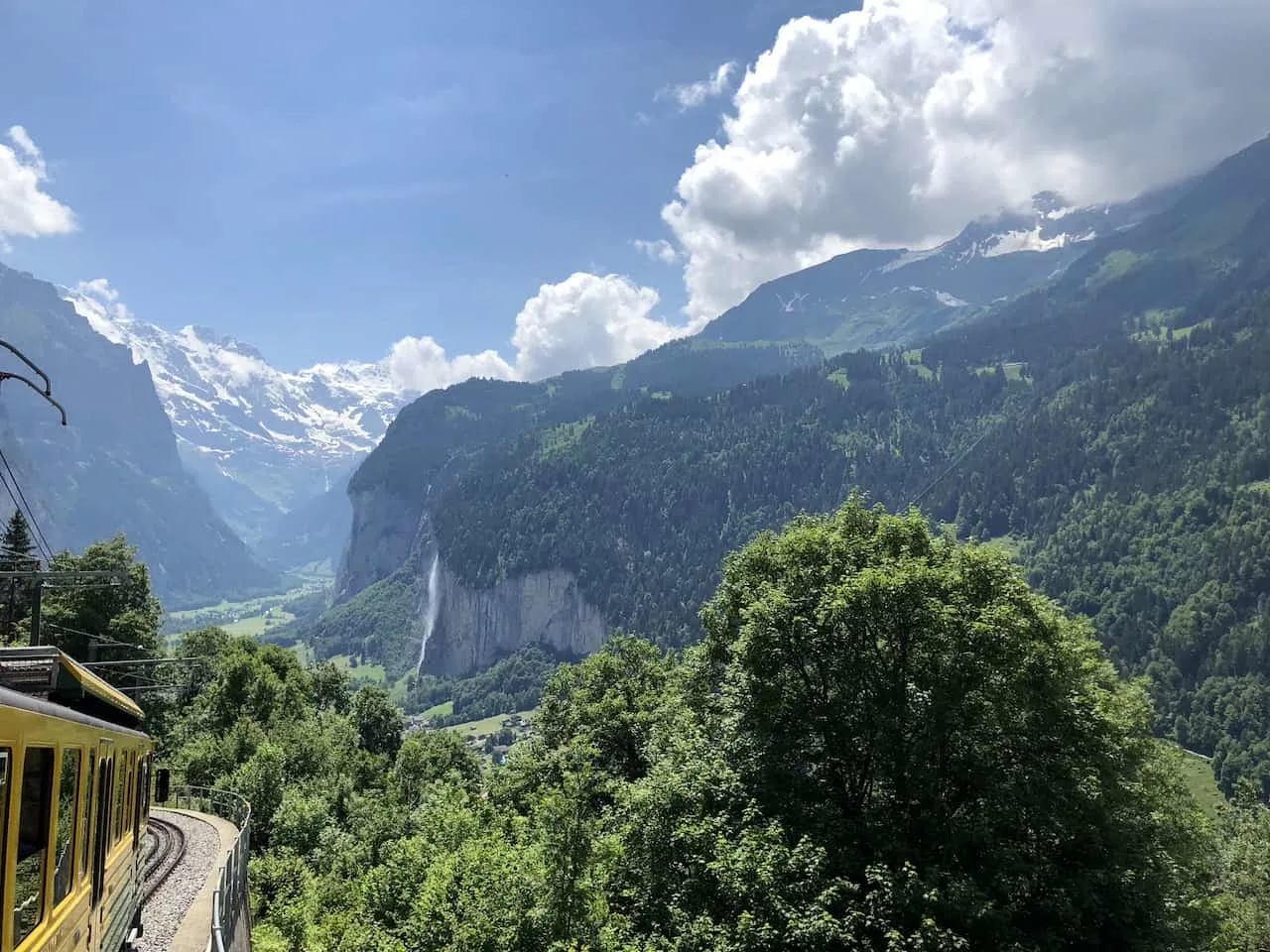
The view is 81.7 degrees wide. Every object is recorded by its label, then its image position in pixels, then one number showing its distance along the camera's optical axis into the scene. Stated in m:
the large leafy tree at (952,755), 19.59
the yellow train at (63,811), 7.83
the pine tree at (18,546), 51.86
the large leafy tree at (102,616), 53.06
